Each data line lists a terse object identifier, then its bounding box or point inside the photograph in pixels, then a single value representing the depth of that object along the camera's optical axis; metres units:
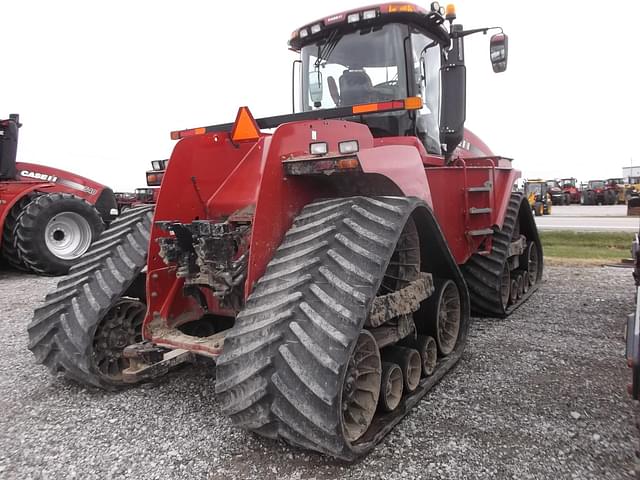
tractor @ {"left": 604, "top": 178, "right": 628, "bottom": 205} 37.28
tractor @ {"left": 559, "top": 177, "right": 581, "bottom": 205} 40.59
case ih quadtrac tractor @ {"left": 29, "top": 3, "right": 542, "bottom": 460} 2.53
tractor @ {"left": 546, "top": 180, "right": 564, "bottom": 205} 39.09
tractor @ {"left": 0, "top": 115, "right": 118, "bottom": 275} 8.85
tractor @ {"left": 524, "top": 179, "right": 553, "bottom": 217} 27.25
